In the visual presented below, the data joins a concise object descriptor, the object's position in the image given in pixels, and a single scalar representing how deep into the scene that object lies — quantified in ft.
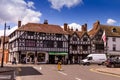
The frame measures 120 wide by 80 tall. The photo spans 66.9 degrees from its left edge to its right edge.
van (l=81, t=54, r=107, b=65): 66.12
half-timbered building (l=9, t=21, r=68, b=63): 70.26
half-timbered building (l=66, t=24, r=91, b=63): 78.00
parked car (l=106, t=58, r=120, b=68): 48.10
